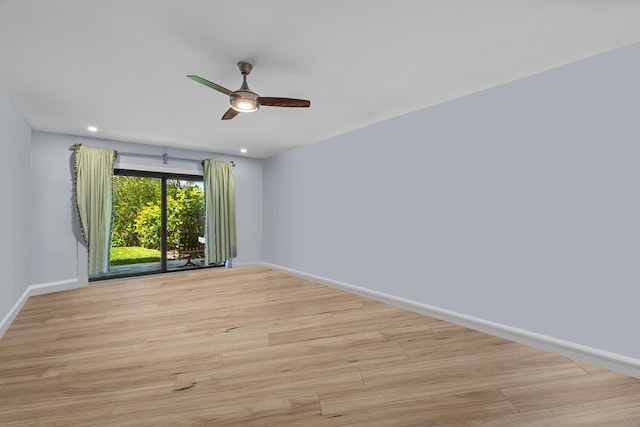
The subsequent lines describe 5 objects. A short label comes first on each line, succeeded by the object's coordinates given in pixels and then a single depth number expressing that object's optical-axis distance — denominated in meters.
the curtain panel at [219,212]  4.89
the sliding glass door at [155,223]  4.36
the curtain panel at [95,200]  3.82
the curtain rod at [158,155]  4.23
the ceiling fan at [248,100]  2.12
